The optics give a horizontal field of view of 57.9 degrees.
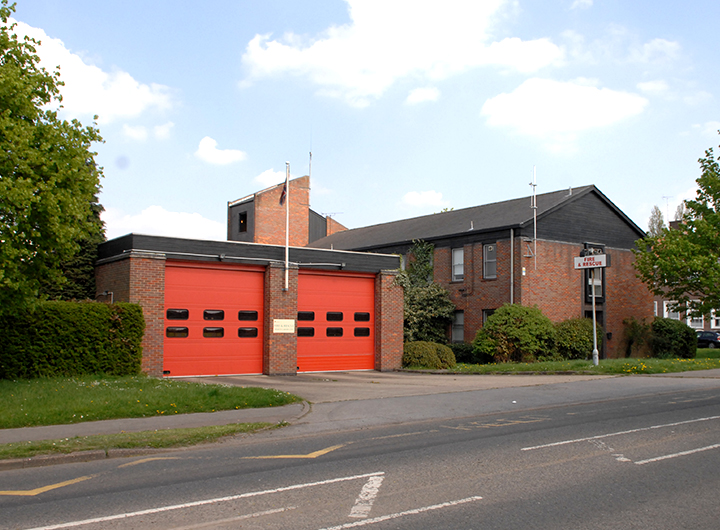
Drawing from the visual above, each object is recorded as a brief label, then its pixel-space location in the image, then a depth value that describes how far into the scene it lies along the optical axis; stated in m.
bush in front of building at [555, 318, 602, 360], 29.61
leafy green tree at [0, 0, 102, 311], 13.97
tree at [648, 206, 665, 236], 78.62
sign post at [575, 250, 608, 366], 23.64
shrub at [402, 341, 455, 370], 25.75
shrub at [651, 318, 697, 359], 34.06
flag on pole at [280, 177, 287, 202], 23.84
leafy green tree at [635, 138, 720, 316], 31.31
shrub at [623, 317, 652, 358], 34.41
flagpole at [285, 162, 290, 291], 23.44
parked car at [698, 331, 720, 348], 51.03
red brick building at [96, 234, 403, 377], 21.08
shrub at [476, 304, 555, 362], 27.98
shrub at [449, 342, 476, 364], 30.89
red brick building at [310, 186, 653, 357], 30.56
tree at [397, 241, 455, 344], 32.16
